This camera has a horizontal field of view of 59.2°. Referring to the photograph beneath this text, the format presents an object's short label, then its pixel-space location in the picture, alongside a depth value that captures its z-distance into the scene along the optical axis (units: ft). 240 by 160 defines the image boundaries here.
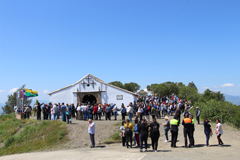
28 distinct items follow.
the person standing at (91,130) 41.46
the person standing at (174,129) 35.91
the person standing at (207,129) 36.94
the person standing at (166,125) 39.37
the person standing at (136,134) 37.58
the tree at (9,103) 143.59
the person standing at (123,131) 39.06
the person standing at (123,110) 62.18
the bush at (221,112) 69.92
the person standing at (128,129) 38.17
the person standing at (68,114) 57.05
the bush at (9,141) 54.24
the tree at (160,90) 250.37
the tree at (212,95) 180.14
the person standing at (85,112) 64.79
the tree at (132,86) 298.56
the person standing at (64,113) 60.29
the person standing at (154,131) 33.91
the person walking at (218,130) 36.65
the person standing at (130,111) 61.34
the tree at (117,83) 296.81
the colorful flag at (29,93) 94.41
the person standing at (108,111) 66.85
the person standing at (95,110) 67.56
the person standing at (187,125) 35.96
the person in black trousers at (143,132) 34.35
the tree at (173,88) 276.96
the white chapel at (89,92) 92.73
